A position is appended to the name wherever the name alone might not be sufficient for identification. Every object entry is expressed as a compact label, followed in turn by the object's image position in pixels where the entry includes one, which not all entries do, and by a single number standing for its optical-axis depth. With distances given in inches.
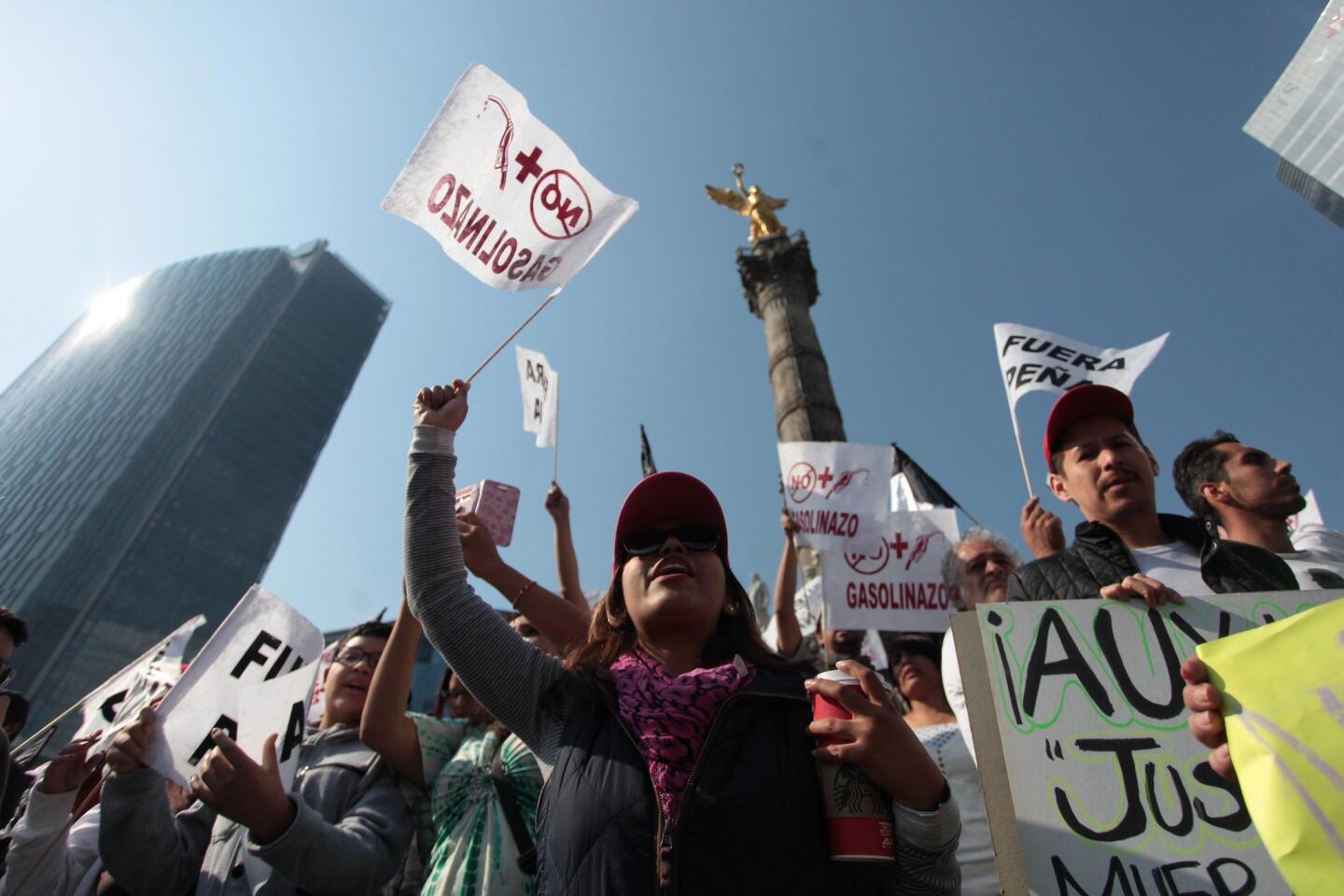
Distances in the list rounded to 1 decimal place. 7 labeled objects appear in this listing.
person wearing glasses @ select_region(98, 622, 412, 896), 59.6
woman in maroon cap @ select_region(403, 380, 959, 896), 43.2
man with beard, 102.4
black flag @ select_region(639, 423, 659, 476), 257.1
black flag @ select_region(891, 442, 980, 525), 251.3
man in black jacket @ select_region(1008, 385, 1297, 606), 74.7
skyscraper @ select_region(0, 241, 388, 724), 1850.4
